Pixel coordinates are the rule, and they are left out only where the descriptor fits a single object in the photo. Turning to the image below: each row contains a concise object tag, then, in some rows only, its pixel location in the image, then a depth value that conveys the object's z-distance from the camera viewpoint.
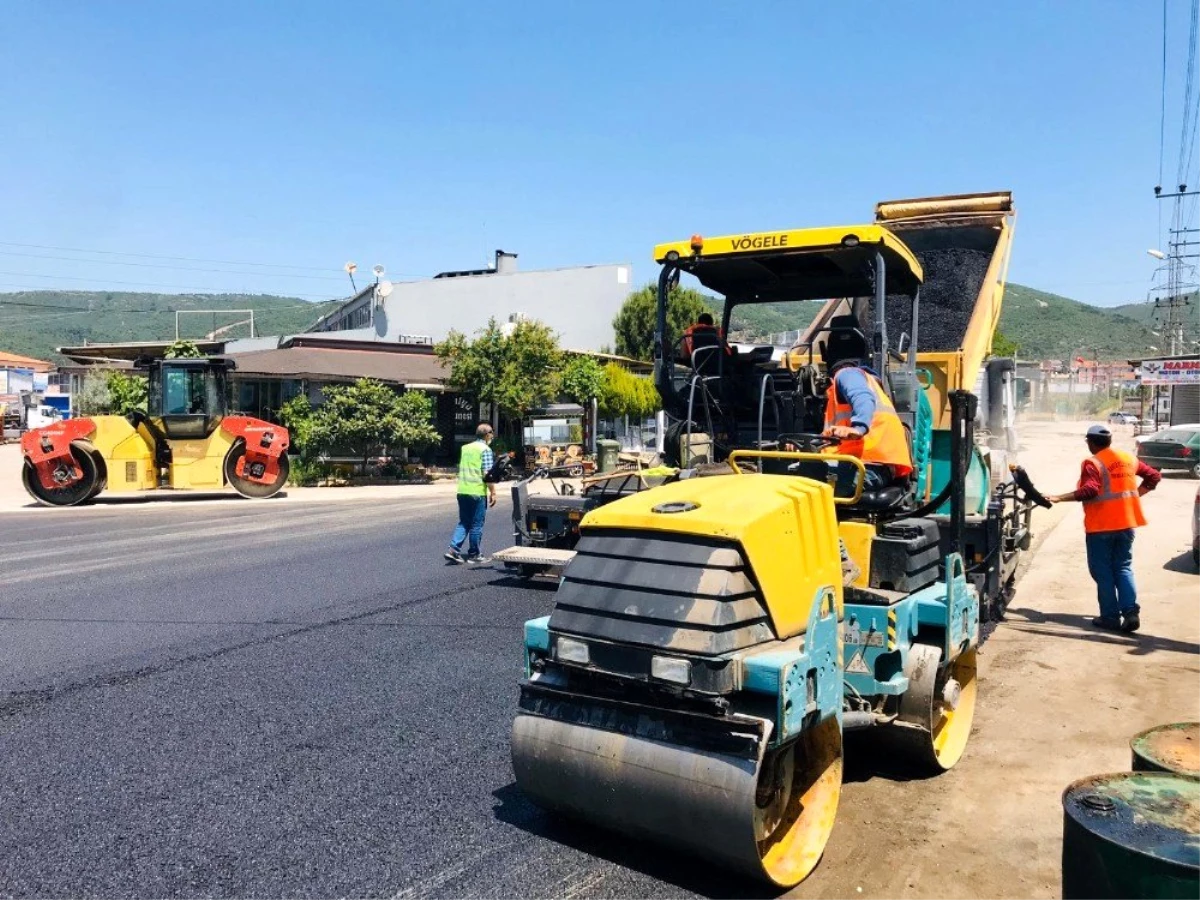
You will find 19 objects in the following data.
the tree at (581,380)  24.88
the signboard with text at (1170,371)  29.36
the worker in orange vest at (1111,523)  7.21
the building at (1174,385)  29.53
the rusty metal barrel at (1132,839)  2.34
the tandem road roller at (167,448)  16.28
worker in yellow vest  9.78
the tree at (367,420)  20.75
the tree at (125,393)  23.58
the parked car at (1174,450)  21.06
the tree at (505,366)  22.84
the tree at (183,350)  24.64
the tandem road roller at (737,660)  3.10
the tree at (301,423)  21.00
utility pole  36.38
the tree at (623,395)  25.86
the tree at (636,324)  35.00
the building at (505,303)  37.19
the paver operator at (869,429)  4.45
